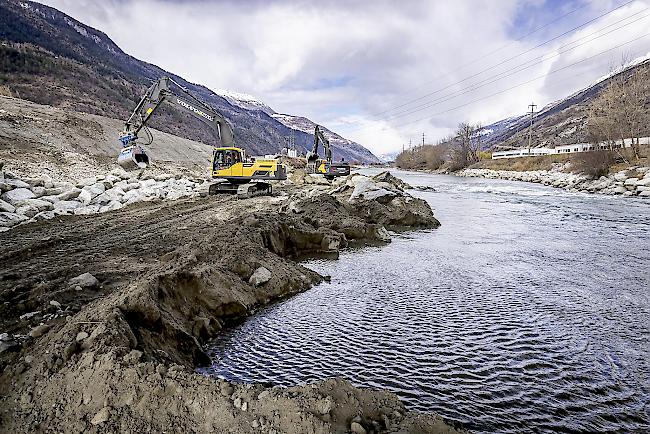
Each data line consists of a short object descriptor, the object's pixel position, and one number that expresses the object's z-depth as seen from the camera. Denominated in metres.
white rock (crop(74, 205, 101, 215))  12.62
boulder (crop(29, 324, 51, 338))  3.78
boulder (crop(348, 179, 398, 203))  15.11
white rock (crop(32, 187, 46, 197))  12.79
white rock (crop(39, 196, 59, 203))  12.52
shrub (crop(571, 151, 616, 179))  31.62
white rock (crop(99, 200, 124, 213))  13.61
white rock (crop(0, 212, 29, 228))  9.95
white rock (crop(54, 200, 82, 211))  12.49
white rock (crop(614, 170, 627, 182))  27.92
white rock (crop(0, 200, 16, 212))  10.52
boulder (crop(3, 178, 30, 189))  12.04
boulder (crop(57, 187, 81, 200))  13.40
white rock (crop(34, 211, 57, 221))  10.97
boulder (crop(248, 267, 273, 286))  6.43
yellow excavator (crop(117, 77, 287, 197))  17.12
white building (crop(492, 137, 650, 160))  37.59
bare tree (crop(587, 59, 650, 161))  35.72
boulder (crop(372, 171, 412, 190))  25.45
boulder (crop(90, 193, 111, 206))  14.31
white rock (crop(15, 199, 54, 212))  11.50
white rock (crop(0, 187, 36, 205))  11.37
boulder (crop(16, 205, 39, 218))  10.95
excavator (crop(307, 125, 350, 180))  32.19
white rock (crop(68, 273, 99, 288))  5.28
